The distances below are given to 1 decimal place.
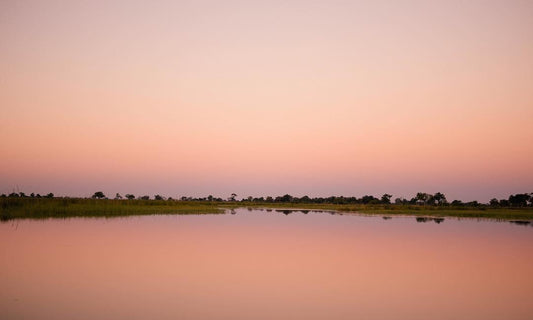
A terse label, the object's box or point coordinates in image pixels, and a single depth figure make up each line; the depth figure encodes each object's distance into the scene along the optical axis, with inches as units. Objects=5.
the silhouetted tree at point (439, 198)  4440.0
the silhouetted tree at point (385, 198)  4886.8
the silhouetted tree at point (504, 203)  4284.0
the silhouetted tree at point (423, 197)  4291.3
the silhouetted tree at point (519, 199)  4146.2
